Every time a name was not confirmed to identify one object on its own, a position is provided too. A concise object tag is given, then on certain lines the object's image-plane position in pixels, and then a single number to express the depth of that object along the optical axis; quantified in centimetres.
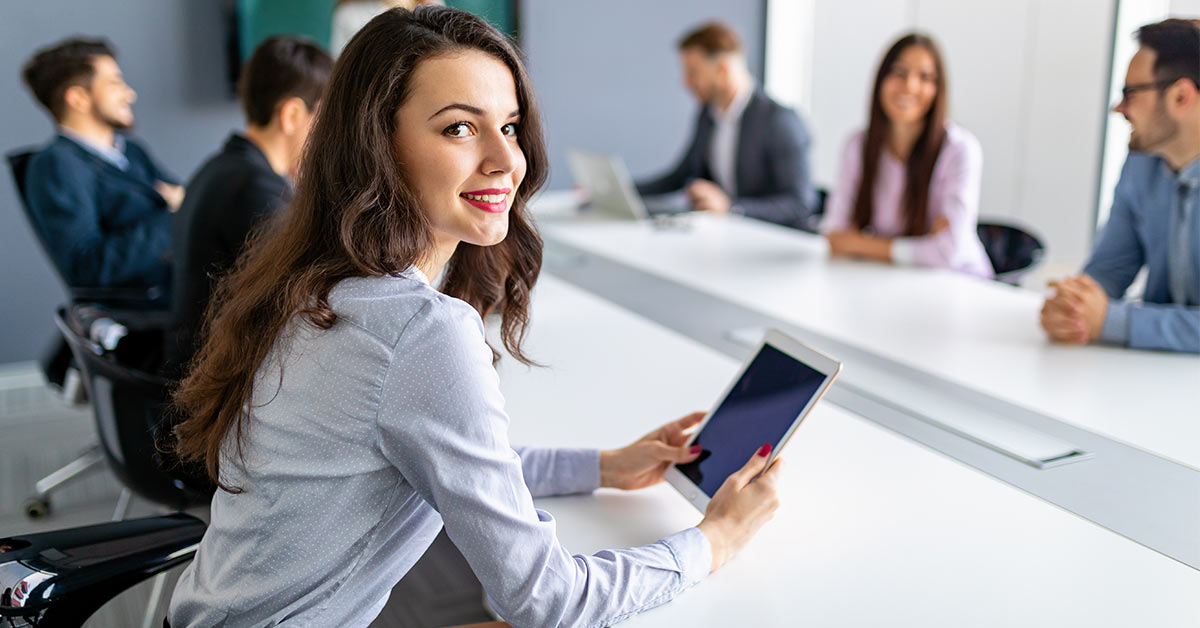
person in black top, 234
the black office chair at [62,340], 303
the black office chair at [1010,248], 323
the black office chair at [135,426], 200
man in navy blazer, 324
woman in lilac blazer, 304
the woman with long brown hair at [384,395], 115
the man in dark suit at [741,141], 442
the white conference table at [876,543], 125
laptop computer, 380
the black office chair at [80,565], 137
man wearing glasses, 206
